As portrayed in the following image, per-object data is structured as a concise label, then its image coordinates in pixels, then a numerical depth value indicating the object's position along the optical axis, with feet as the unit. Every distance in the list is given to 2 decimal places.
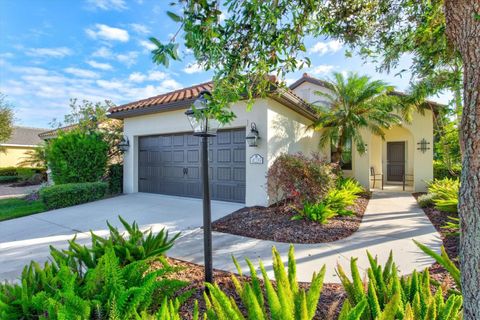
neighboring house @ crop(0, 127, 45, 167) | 81.56
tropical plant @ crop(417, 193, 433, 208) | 27.55
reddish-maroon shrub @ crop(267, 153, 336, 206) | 22.66
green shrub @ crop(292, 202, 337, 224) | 20.52
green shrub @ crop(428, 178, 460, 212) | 22.49
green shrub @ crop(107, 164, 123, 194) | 37.47
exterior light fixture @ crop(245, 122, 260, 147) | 25.72
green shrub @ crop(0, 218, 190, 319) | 6.23
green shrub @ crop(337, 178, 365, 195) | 32.04
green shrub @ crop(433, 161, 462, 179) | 39.60
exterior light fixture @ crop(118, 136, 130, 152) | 36.55
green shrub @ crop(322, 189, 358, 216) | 23.10
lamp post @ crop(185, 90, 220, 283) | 10.52
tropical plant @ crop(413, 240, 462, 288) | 7.90
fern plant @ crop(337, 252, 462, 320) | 6.07
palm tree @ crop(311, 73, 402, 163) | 35.40
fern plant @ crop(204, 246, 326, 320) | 5.57
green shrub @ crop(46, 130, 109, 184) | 33.73
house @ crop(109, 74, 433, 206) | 26.66
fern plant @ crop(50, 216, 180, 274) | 9.62
